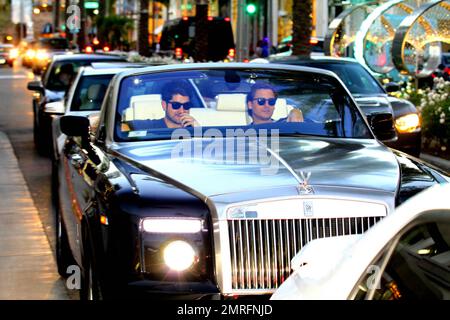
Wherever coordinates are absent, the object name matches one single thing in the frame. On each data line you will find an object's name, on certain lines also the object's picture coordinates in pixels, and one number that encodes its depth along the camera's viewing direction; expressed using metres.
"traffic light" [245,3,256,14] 30.26
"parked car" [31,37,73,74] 56.31
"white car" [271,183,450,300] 3.42
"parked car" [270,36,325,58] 38.91
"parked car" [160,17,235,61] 43.56
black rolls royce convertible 5.26
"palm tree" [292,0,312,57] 26.69
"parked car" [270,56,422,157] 13.38
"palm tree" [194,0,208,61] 34.25
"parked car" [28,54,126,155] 17.06
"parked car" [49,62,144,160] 12.76
